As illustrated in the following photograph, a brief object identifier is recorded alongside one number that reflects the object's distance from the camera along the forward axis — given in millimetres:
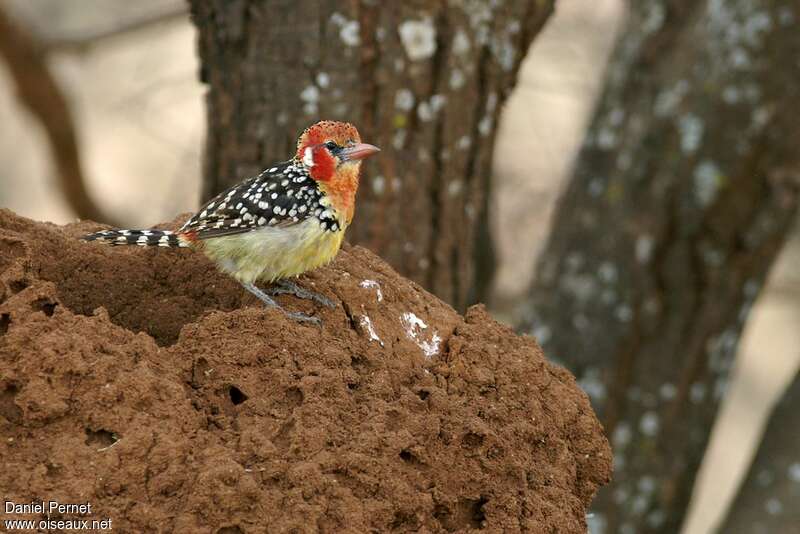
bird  7746
